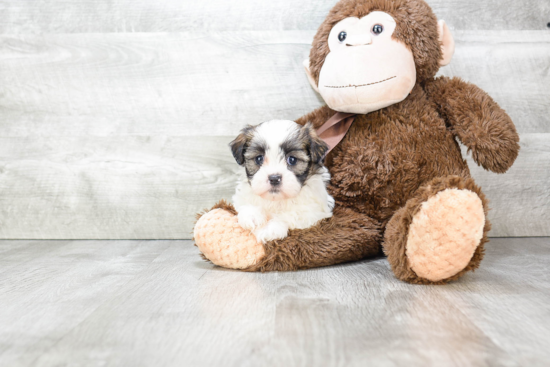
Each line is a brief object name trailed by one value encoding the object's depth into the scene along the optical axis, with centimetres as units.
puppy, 130
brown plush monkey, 134
